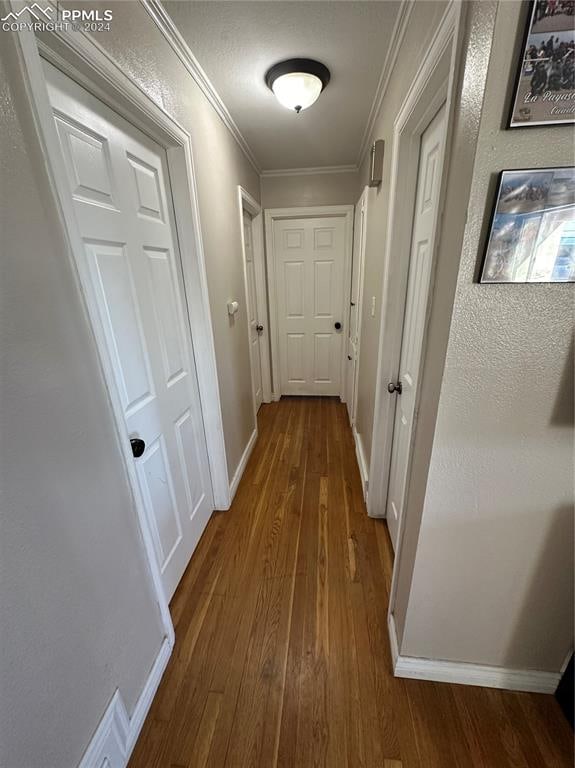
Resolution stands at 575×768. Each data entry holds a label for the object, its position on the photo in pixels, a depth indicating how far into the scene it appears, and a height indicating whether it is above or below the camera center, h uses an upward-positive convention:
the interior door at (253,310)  2.84 -0.27
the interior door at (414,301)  1.14 -0.10
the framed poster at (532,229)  0.63 +0.09
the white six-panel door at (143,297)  0.91 -0.04
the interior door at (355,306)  2.41 -0.25
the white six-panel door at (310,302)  3.06 -0.23
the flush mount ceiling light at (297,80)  1.41 +0.90
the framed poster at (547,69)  0.55 +0.36
